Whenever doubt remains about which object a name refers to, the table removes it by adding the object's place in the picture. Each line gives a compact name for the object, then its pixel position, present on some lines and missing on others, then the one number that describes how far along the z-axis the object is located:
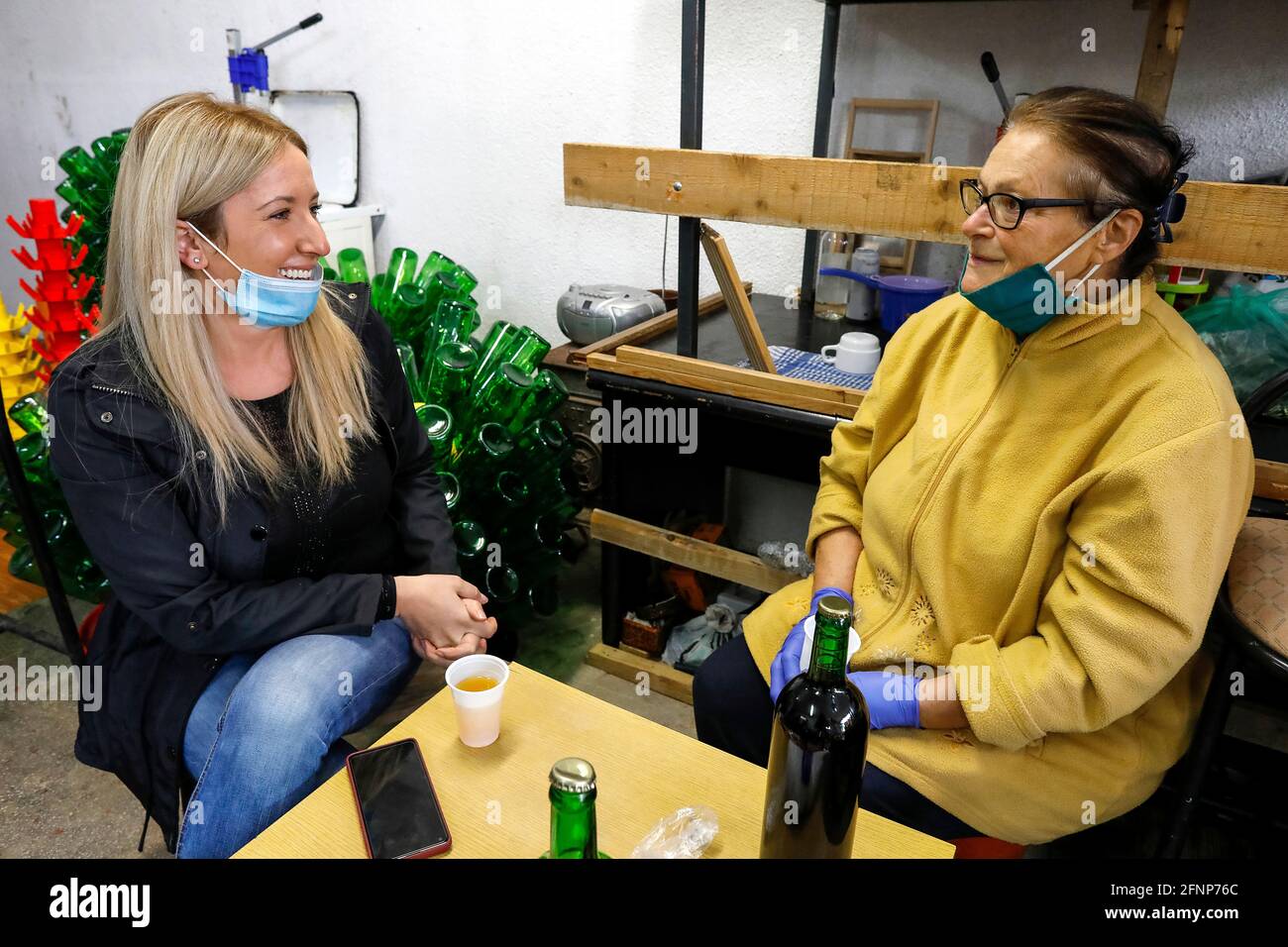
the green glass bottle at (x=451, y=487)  1.91
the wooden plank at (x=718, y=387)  1.68
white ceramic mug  1.85
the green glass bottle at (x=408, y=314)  2.27
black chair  1.13
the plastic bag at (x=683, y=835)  0.94
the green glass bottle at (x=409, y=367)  2.04
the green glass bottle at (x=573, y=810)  0.68
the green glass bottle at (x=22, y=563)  2.05
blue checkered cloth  1.81
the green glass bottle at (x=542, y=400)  2.18
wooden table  0.97
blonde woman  1.25
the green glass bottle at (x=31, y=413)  2.03
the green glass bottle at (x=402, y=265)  2.46
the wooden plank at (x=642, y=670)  2.21
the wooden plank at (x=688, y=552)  1.96
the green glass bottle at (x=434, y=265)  2.48
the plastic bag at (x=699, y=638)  2.25
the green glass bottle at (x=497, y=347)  2.17
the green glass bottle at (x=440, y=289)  2.31
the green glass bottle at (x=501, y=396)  2.12
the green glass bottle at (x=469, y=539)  1.93
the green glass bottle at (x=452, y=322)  2.17
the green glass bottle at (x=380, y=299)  2.29
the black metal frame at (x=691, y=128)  1.72
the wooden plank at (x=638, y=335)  2.02
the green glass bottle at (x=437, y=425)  1.97
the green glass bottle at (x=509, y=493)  2.05
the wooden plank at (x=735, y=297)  1.75
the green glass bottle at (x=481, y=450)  2.01
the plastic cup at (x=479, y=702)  1.07
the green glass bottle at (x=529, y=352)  2.26
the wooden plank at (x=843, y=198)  1.24
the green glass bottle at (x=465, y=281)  2.40
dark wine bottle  0.79
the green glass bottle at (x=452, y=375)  2.01
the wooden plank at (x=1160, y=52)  1.62
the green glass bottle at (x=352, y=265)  2.50
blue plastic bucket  2.02
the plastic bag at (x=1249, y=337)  1.58
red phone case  0.94
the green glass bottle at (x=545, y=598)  2.25
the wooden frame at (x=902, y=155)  2.22
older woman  1.07
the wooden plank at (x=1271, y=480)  1.36
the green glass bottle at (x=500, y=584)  2.04
